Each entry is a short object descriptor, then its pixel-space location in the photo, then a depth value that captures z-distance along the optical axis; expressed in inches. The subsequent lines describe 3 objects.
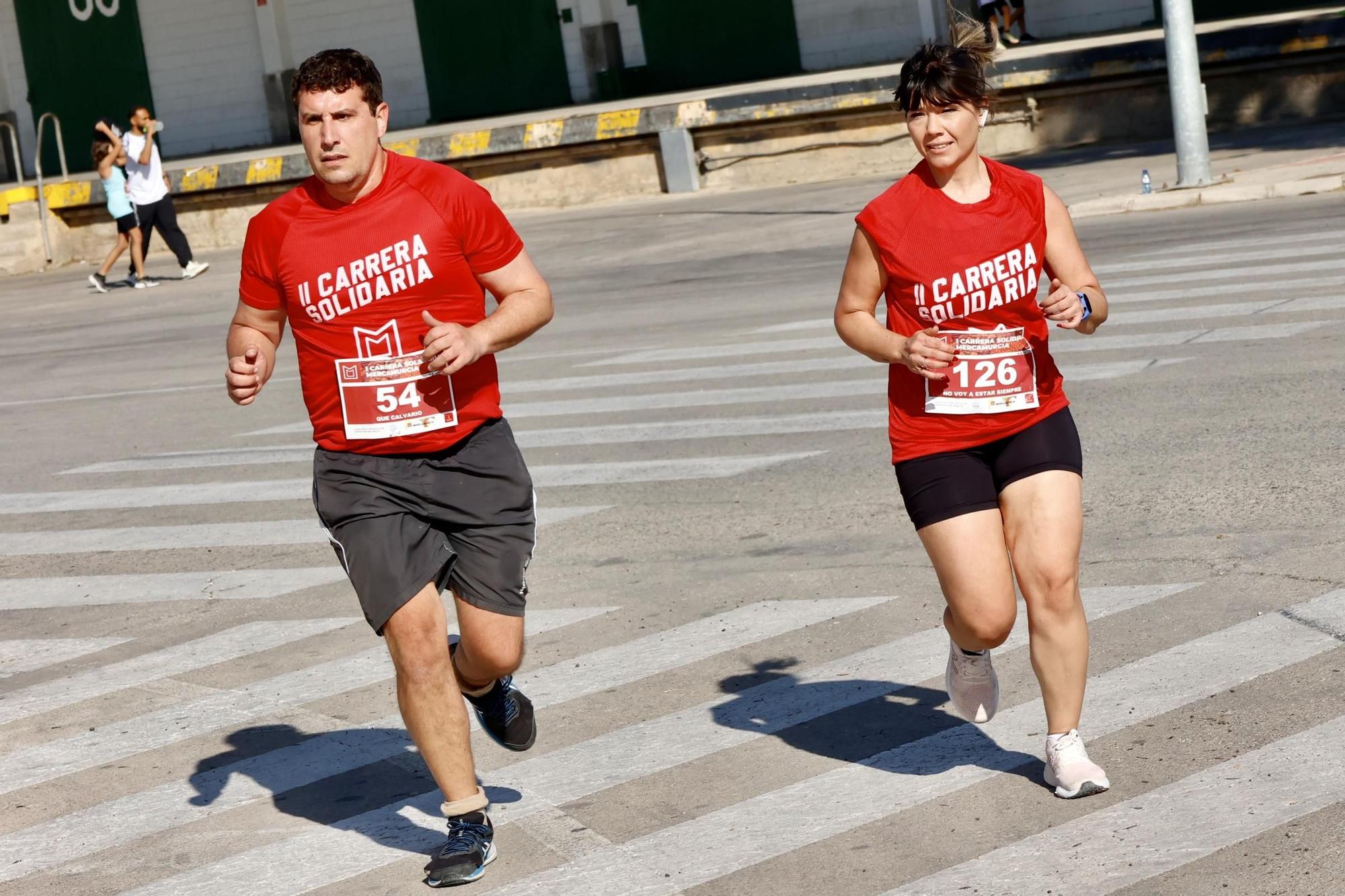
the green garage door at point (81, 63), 1449.3
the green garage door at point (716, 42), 1272.1
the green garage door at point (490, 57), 1334.9
